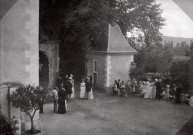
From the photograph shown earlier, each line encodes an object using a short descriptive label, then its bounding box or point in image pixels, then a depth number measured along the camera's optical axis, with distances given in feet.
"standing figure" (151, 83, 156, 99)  57.36
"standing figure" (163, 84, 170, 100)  54.75
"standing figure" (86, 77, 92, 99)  54.75
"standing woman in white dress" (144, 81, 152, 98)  57.52
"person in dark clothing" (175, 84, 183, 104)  50.86
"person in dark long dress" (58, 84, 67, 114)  42.69
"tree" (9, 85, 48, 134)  27.63
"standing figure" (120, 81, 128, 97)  59.25
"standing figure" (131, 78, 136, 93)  62.18
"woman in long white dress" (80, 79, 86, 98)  55.88
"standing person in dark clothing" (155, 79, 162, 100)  54.49
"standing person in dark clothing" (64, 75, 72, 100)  51.46
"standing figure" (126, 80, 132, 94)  61.48
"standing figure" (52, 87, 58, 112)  43.67
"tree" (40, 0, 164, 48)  57.88
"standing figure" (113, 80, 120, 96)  59.88
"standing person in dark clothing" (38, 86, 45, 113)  28.37
